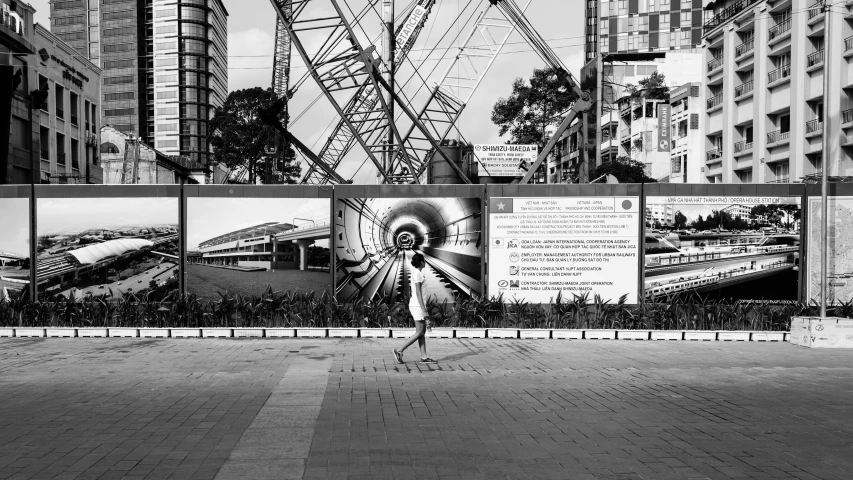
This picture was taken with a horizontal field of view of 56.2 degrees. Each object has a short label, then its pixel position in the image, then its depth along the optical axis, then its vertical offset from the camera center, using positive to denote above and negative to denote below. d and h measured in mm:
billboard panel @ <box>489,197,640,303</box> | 16578 -306
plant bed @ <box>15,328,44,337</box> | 15613 -2007
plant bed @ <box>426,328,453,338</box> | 15766 -1982
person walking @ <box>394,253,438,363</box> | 11648 -1108
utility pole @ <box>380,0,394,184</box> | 37344 +8828
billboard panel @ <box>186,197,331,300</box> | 16531 -271
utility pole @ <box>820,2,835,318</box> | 15109 +1136
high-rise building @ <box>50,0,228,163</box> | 117438 +25364
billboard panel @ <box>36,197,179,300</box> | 16453 -247
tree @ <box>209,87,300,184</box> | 50562 +6350
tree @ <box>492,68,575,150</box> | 44000 +7040
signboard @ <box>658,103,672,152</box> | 63812 +8618
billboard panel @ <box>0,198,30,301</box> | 16516 -115
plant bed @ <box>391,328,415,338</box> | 15617 -1972
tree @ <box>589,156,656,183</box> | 47384 +3723
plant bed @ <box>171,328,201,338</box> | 15602 -1991
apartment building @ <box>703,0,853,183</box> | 40406 +8287
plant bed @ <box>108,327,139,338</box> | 15516 -1984
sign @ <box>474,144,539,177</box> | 46188 +4281
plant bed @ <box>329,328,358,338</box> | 15586 -1982
